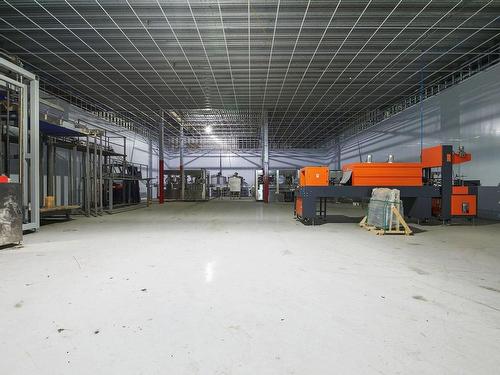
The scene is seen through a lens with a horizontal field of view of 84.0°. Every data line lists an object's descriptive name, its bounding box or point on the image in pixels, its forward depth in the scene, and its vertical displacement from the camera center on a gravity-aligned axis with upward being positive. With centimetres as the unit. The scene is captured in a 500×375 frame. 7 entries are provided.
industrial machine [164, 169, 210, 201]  1841 -24
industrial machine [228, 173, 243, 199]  2119 -16
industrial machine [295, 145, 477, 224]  676 -7
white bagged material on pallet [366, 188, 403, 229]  575 -49
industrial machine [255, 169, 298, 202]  1831 -25
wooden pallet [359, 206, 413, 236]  563 -89
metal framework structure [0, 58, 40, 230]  532 +63
